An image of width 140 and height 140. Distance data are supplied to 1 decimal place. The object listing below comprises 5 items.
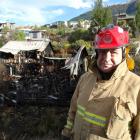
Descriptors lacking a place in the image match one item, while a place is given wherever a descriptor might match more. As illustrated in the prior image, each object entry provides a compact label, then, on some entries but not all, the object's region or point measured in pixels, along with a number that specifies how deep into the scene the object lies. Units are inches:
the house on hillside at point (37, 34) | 875.7
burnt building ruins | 228.6
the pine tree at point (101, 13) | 620.7
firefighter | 43.8
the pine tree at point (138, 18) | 608.3
